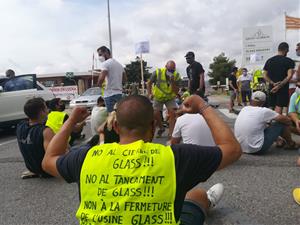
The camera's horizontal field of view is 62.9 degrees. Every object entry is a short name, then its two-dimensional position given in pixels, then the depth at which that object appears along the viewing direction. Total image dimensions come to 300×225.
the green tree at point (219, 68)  44.65
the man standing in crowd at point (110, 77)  4.48
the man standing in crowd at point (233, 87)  9.08
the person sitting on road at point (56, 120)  3.70
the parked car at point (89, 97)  11.15
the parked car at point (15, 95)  6.46
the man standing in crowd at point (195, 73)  5.39
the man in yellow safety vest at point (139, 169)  1.11
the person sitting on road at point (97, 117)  4.47
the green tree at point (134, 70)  39.34
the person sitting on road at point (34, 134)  3.12
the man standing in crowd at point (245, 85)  10.26
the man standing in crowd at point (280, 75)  4.58
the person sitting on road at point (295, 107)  3.74
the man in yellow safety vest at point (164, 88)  5.19
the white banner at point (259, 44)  15.17
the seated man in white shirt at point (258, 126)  3.67
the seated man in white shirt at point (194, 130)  3.12
